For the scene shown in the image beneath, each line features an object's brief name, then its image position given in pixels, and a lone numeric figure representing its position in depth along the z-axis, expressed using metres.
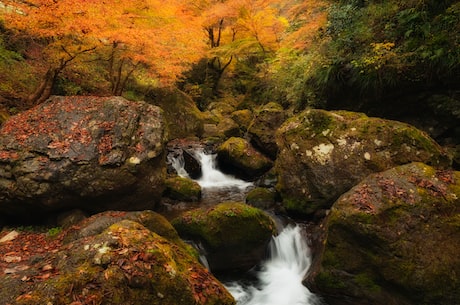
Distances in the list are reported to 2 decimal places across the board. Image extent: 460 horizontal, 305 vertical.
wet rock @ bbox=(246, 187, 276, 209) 8.94
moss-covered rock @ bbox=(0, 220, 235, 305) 2.90
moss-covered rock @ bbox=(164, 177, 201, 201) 9.52
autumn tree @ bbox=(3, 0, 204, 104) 7.66
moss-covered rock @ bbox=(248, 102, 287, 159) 12.25
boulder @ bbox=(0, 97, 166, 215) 6.70
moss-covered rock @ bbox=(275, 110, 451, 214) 7.16
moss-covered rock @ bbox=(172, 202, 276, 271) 6.36
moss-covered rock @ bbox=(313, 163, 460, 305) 4.70
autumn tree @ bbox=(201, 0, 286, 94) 18.14
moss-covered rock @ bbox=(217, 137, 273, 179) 11.63
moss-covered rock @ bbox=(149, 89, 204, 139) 16.33
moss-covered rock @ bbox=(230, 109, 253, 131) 17.86
